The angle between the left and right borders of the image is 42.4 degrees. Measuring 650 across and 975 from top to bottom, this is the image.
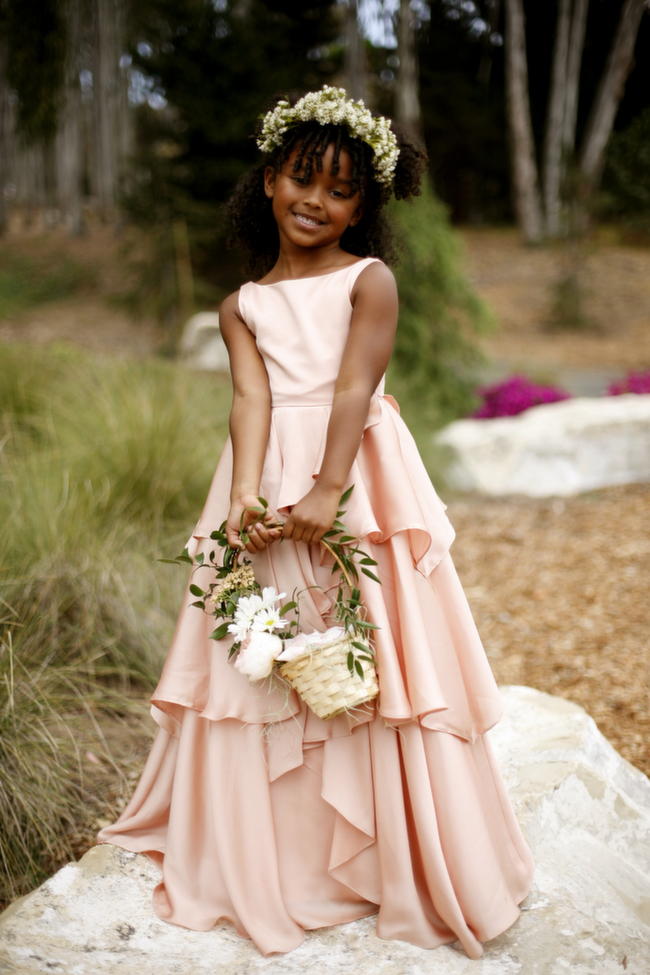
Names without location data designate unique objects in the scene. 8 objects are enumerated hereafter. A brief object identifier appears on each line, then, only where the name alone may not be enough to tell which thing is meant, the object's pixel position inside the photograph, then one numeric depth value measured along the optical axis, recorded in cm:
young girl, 187
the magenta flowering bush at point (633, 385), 765
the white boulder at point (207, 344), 852
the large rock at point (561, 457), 588
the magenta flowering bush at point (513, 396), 756
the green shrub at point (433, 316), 775
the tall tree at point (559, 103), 1580
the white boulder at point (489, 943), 182
